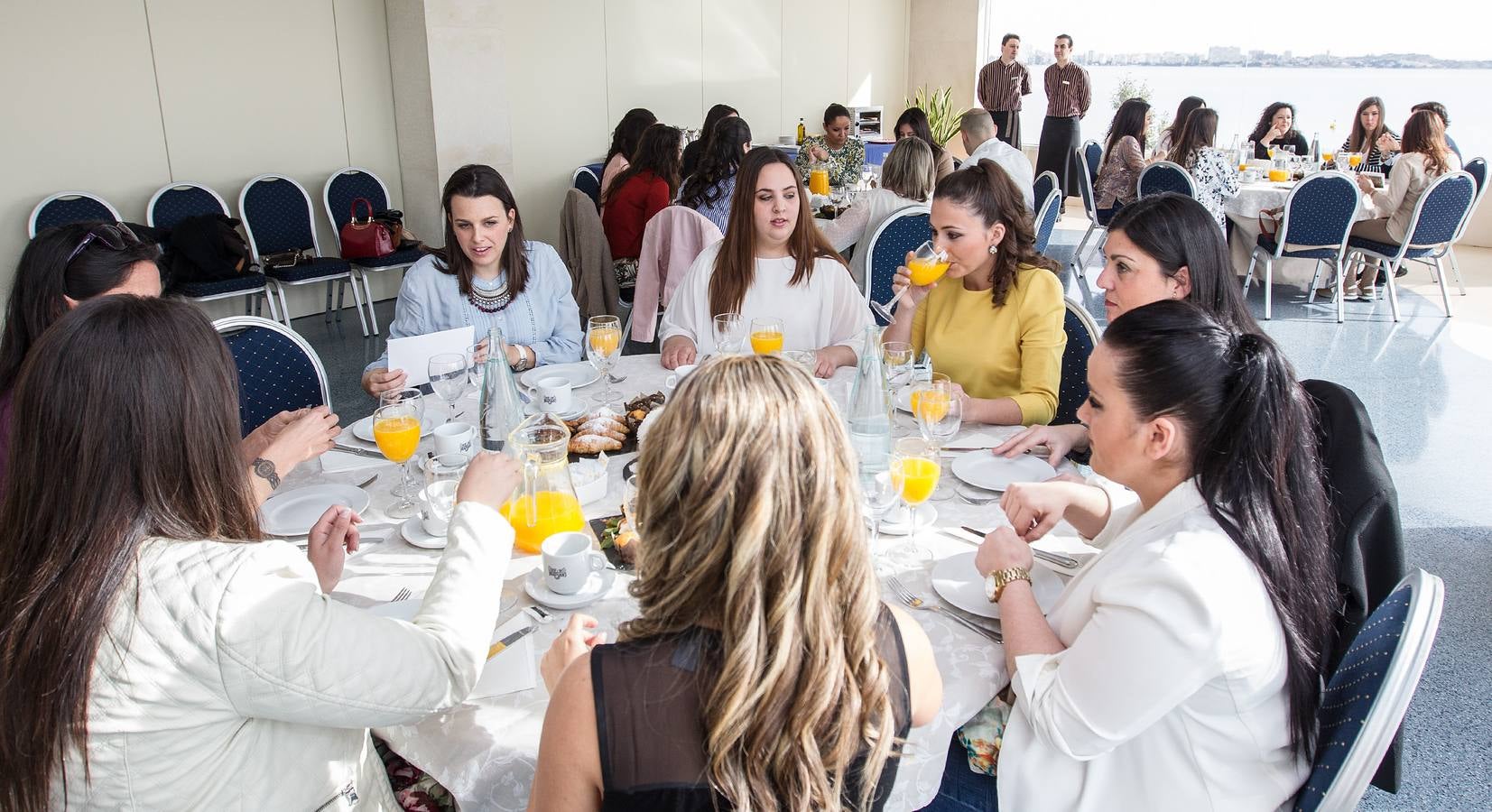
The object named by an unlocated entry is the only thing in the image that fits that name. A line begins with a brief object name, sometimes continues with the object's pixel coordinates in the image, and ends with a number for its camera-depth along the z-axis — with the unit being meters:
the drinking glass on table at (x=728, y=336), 2.33
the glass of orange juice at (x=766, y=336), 2.37
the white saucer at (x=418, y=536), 1.60
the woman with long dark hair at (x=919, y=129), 6.51
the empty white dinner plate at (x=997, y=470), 1.86
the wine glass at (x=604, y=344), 2.32
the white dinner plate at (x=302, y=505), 1.68
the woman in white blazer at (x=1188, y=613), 1.16
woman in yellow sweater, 2.44
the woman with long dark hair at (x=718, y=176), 4.85
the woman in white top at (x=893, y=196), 5.02
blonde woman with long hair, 0.90
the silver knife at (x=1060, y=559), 1.59
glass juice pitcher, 1.51
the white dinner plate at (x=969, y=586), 1.43
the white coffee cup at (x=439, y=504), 1.61
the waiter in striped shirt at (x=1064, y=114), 9.67
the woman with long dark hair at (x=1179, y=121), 7.01
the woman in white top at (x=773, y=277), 2.94
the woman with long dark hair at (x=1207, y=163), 6.48
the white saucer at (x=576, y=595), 1.40
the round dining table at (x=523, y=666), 1.13
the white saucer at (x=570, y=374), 2.48
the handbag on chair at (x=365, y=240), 5.56
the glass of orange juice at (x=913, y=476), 1.57
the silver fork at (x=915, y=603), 1.39
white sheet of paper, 2.23
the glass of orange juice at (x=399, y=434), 1.75
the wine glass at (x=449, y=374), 1.99
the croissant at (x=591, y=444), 1.96
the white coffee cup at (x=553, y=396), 2.18
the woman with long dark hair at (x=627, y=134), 5.86
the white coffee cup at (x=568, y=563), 1.39
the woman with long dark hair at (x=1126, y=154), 6.89
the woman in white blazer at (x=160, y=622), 1.01
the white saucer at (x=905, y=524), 1.66
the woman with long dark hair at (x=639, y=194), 5.00
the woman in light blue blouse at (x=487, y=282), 2.83
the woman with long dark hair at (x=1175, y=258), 2.20
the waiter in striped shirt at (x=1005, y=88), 9.95
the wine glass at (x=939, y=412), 1.83
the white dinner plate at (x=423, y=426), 2.12
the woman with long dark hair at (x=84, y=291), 1.76
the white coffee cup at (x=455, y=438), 1.87
